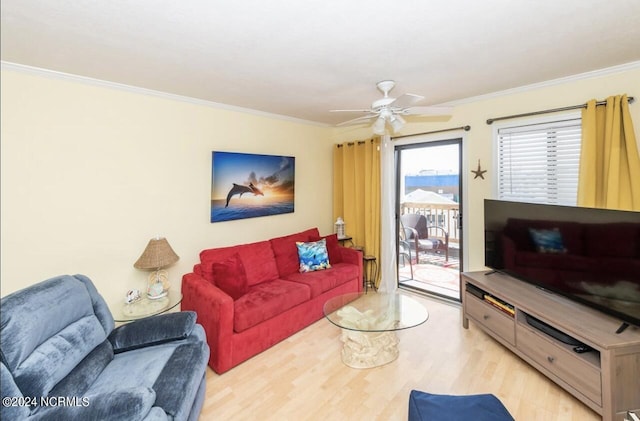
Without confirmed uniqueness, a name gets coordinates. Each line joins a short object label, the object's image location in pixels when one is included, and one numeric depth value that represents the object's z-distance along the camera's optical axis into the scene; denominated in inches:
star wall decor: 117.3
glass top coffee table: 84.9
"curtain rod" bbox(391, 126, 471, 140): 119.7
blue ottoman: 51.5
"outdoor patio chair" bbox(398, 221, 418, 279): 151.9
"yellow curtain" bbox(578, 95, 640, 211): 83.7
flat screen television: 67.6
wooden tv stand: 61.2
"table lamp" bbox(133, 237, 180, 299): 92.3
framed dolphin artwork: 119.2
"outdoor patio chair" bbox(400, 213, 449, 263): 141.3
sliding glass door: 132.0
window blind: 97.3
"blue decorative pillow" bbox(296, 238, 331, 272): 127.8
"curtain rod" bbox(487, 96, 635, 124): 88.5
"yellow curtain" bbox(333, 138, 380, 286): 149.6
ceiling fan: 89.0
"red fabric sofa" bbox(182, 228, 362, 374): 84.9
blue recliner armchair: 44.1
